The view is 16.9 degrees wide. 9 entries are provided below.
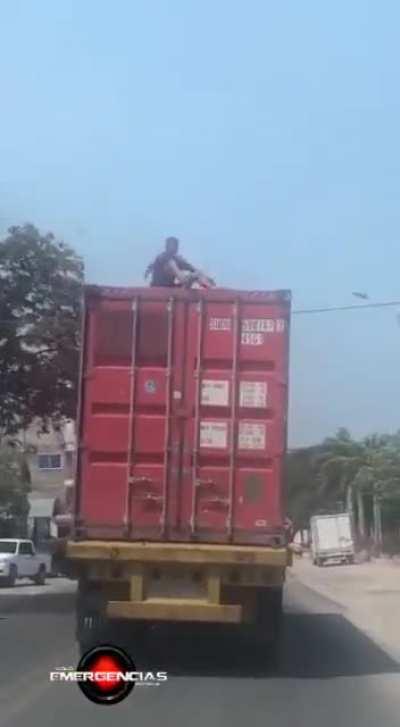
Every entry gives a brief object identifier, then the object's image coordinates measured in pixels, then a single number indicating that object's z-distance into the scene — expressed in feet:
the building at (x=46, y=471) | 238.89
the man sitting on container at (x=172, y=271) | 48.75
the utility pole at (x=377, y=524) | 209.22
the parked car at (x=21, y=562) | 119.75
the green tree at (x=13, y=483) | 194.39
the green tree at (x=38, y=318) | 85.35
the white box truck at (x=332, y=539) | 202.80
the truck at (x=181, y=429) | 45.21
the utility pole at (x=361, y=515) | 229.86
